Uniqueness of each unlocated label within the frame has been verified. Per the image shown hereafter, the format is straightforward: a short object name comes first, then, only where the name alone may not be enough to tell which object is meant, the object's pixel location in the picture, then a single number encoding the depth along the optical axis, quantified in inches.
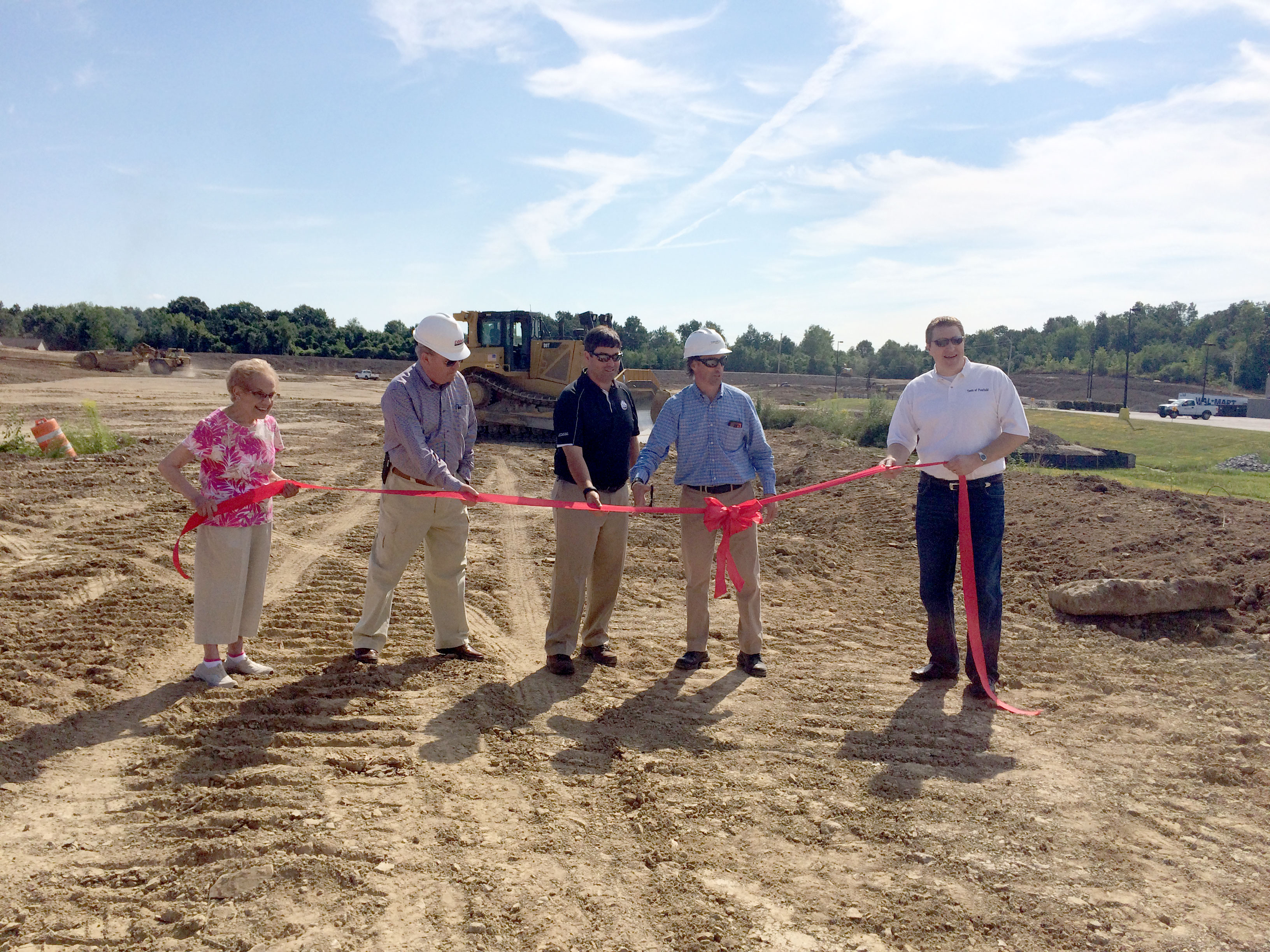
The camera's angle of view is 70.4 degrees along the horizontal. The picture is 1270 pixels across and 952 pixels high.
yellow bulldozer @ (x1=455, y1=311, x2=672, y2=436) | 786.8
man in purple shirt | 186.1
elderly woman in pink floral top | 177.0
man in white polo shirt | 189.6
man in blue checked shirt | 198.4
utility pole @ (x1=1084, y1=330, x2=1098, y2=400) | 4012.8
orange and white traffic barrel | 502.0
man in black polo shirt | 195.5
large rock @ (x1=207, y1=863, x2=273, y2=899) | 115.6
